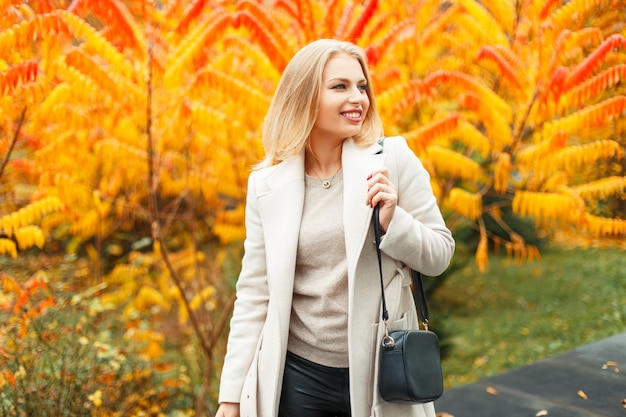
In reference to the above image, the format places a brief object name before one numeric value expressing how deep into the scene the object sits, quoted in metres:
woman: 2.02
